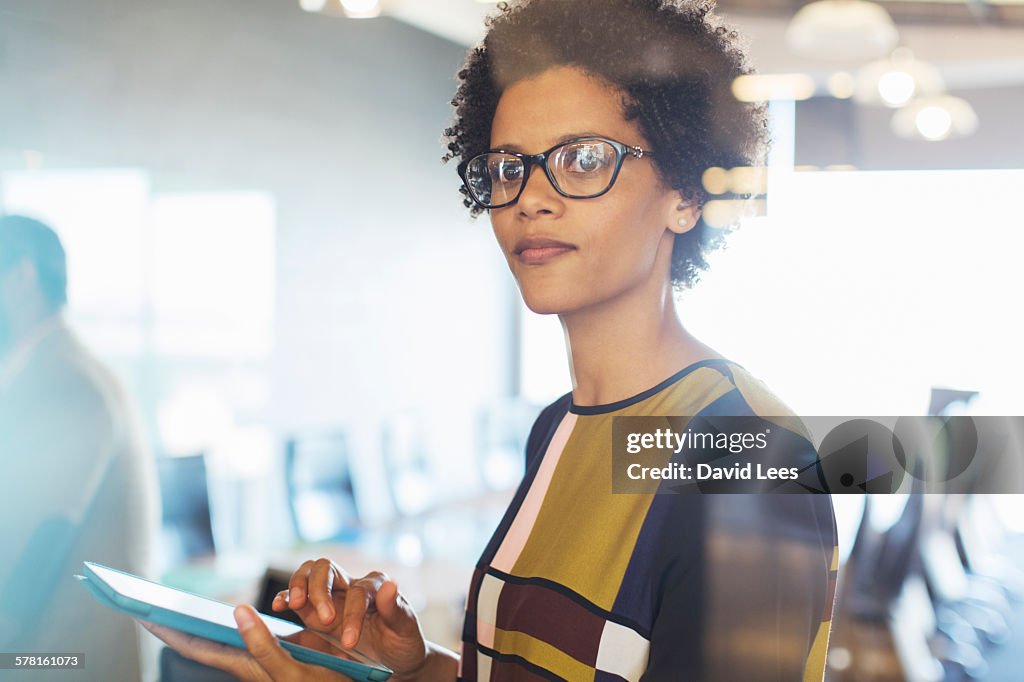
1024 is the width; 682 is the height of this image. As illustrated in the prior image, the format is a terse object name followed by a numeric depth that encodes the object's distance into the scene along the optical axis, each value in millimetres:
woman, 809
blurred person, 1148
